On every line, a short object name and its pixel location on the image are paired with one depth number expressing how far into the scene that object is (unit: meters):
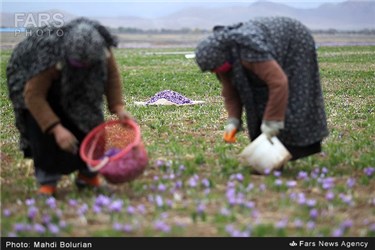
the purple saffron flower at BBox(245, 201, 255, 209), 9.33
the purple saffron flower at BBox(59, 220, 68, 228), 8.66
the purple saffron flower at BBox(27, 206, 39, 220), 9.17
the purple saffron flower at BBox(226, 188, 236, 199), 9.82
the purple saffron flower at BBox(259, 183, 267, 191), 10.41
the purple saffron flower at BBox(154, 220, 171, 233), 8.40
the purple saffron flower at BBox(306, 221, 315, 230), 8.48
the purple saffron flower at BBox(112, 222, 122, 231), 8.43
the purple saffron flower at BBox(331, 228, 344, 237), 8.28
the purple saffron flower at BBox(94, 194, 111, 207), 9.63
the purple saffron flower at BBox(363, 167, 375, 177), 11.60
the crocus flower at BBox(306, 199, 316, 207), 9.33
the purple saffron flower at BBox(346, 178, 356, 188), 10.74
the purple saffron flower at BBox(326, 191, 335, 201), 9.72
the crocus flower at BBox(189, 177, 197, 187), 10.63
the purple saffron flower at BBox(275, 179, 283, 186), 10.62
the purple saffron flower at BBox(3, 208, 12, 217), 9.38
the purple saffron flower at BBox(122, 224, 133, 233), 8.40
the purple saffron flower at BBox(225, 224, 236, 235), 8.35
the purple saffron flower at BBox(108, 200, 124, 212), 9.18
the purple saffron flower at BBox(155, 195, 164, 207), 9.60
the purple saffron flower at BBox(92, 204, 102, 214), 9.30
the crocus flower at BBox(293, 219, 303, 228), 8.53
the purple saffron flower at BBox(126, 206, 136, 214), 9.05
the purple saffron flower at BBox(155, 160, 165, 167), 12.83
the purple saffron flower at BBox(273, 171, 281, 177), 11.13
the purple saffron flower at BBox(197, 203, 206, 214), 9.17
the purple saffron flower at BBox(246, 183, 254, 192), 10.40
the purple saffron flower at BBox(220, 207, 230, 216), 9.08
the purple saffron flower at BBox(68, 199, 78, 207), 9.73
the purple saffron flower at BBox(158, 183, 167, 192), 10.47
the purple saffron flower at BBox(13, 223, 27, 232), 8.57
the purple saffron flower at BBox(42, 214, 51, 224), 8.90
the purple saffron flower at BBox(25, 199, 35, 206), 9.93
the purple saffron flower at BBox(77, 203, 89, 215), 9.36
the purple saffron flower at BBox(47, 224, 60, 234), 8.48
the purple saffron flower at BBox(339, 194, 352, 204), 9.71
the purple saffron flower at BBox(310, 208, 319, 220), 8.88
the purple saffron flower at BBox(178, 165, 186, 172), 12.20
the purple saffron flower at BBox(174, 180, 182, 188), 10.77
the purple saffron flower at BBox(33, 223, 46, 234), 8.49
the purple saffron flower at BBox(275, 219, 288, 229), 8.42
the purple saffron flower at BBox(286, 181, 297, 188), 10.42
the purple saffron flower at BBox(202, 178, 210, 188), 10.86
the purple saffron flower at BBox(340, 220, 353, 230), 8.50
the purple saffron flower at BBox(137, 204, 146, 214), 9.21
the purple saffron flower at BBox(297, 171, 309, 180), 11.19
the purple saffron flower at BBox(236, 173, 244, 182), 11.23
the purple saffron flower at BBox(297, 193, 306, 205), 9.45
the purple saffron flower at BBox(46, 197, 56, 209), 9.71
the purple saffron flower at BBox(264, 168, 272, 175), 11.47
